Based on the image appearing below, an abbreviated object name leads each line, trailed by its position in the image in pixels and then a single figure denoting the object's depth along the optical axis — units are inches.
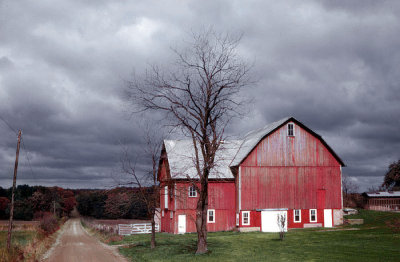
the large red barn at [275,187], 1493.6
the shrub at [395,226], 1139.3
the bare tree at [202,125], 885.8
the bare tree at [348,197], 2630.2
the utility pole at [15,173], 1028.5
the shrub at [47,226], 1952.1
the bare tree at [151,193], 1080.8
